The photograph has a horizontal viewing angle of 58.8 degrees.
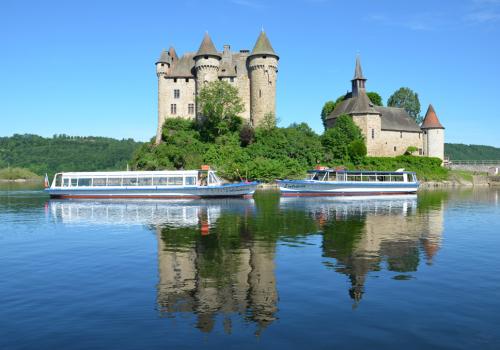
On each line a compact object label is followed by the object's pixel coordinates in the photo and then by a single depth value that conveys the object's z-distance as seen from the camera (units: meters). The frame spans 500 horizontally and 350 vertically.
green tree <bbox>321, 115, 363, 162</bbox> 71.44
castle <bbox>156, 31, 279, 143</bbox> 70.19
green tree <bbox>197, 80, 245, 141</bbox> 66.00
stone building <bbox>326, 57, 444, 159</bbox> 75.25
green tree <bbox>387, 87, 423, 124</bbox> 101.06
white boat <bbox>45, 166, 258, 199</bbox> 44.84
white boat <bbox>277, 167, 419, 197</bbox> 49.25
